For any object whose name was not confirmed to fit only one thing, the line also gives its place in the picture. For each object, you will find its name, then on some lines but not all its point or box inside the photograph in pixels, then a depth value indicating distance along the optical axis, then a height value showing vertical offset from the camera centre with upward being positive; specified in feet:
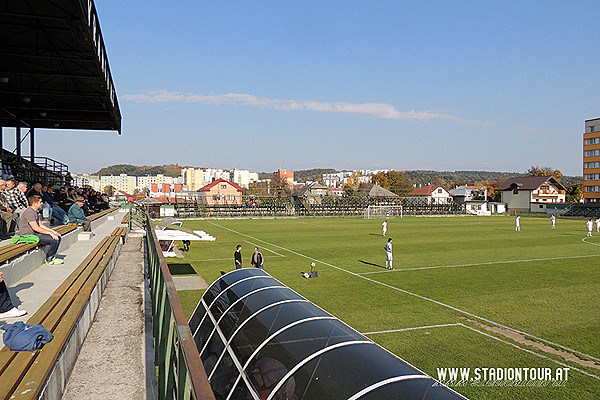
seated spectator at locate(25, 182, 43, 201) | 39.22 -0.01
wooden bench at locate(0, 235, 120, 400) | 10.54 -4.59
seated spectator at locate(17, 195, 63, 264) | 27.73 -2.48
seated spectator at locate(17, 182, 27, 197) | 41.43 +0.17
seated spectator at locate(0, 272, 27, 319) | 17.24 -4.74
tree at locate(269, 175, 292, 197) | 333.50 +5.57
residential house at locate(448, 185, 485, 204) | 325.83 -2.82
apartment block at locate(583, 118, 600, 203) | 258.16 +18.30
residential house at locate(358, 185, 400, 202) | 274.77 -2.25
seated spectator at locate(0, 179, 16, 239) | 34.27 -2.30
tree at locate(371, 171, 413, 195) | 438.81 +11.11
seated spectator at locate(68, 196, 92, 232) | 47.06 -2.69
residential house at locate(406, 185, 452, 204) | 326.20 -2.39
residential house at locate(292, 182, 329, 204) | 247.70 +0.29
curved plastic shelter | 11.63 -5.12
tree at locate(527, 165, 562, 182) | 418.31 +19.03
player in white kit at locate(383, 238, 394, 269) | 63.31 -9.56
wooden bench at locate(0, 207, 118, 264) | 20.75 -3.24
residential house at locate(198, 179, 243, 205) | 330.75 +1.43
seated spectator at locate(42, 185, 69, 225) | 47.93 -2.50
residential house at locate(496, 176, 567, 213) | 288.30 -0.96
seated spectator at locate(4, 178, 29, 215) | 34.21 -0.89
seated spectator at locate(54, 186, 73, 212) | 65.38 -1.51
